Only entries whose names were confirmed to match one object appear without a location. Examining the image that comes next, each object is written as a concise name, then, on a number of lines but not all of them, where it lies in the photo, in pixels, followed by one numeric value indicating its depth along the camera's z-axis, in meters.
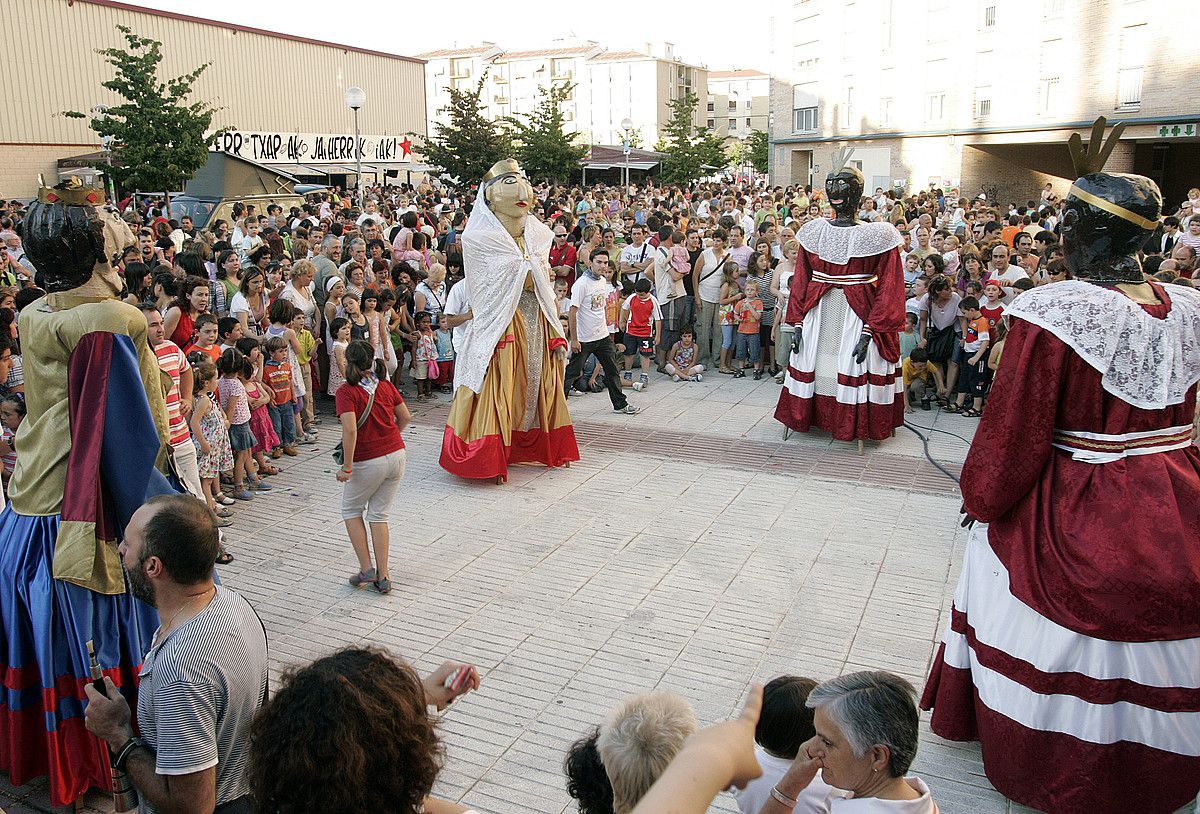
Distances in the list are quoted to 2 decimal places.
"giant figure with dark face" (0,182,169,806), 3.34
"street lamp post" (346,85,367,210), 19.20
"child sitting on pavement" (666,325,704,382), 10.82
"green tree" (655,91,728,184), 30.20
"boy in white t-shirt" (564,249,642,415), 9.16
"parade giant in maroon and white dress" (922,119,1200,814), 3.18
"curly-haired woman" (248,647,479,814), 1.72
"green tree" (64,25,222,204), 17.97
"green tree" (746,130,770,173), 51.65
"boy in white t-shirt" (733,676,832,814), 2.63
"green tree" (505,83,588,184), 26.09
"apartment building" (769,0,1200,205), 25.86
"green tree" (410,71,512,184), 22.53
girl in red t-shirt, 5.14
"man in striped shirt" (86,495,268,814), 2.31
